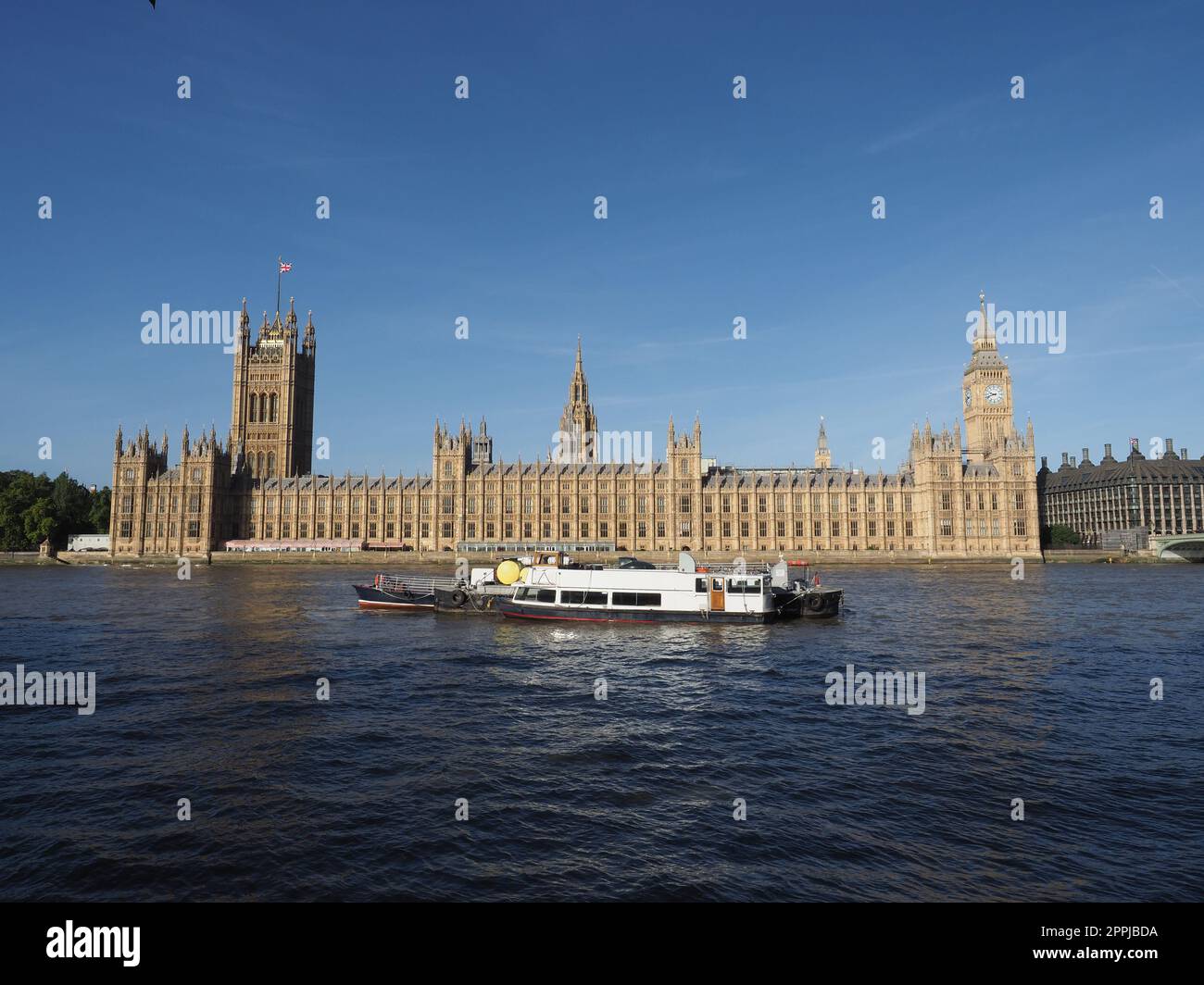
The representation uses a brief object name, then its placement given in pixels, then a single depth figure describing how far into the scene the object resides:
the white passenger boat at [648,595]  45.47
